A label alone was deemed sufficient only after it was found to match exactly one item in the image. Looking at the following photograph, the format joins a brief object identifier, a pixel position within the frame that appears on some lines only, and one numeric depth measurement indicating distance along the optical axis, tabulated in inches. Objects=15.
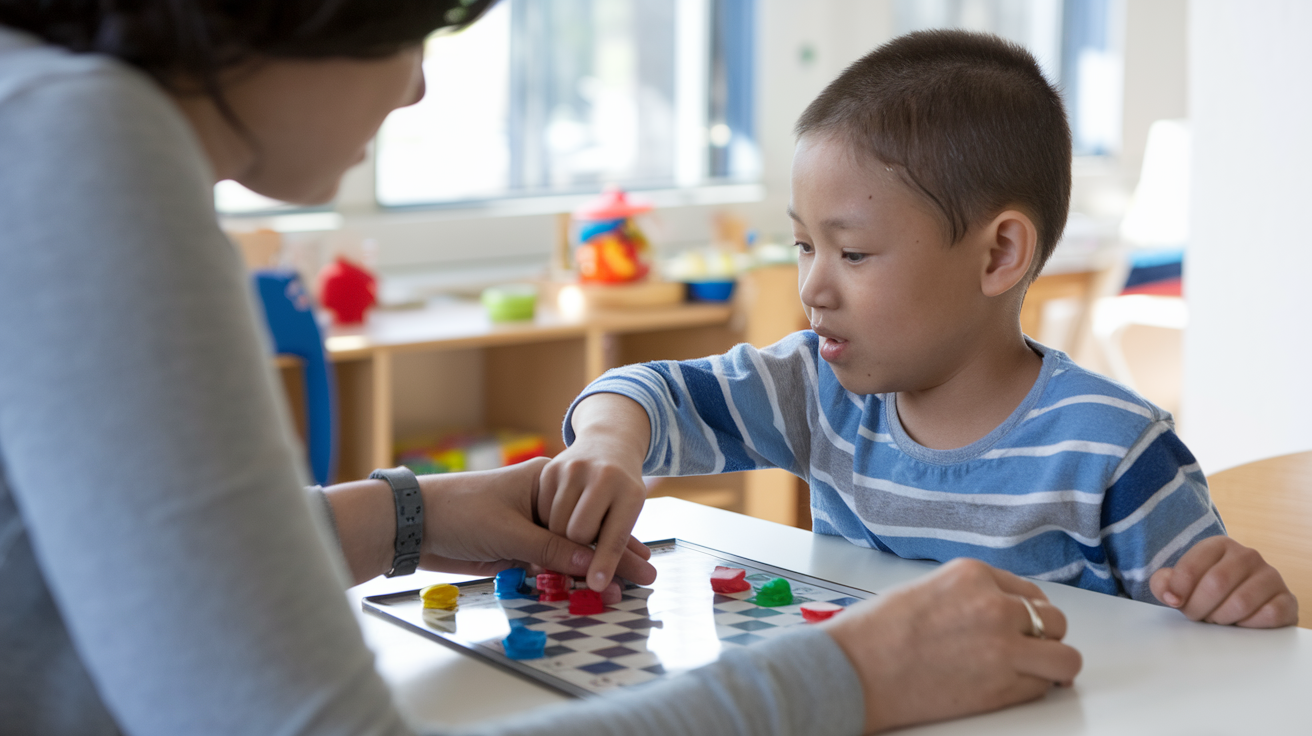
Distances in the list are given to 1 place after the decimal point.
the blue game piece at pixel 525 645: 28.0
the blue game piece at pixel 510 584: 33.2
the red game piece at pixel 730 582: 33.0
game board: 27.3
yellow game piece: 31.9
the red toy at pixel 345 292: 100.0
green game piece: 32.1
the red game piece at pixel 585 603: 31.6
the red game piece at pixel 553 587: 32.9
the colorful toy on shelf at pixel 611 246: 107.9
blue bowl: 108.9
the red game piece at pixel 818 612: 30.7
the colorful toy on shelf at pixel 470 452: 106.2
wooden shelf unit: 97.0
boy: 37.9
